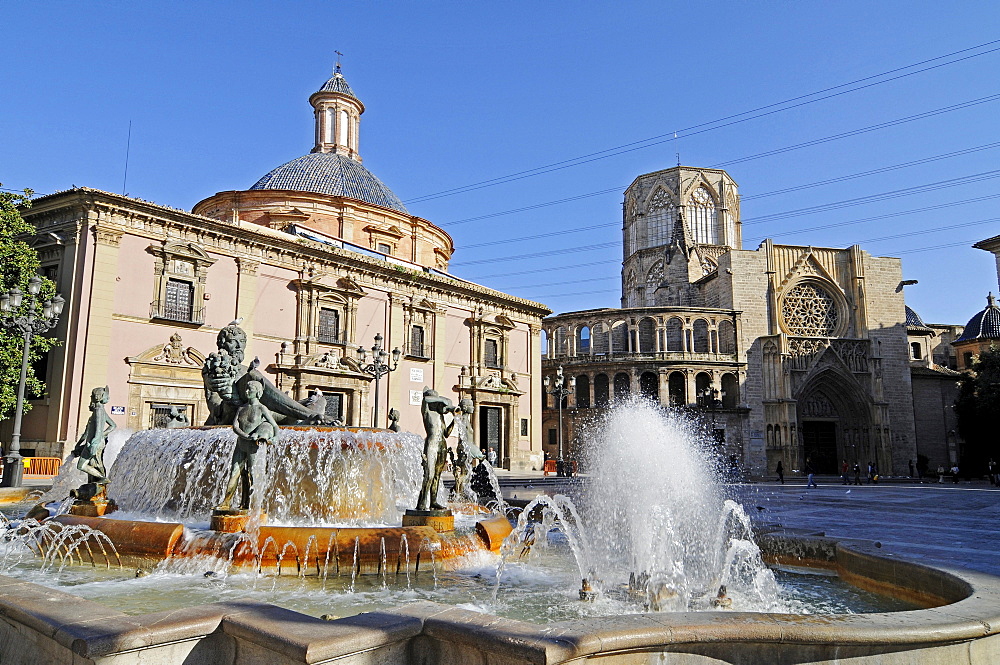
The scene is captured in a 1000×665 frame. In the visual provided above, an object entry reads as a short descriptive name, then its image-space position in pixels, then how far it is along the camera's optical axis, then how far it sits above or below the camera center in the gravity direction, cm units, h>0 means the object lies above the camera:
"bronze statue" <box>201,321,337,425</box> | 830 +57
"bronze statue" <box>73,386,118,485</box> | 831 -13
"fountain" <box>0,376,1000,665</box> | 305 -98
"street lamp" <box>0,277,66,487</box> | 1336 +243
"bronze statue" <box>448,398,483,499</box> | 907 -21
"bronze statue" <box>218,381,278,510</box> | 651 -3
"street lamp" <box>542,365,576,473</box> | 4041 +283
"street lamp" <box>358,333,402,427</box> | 2094 +250
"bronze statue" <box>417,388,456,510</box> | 729 -14
